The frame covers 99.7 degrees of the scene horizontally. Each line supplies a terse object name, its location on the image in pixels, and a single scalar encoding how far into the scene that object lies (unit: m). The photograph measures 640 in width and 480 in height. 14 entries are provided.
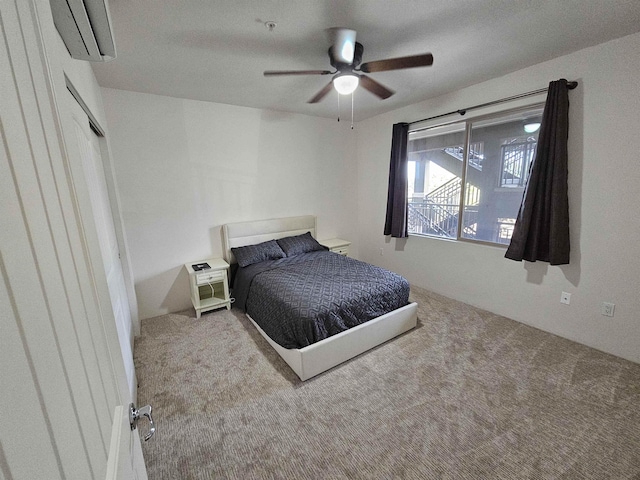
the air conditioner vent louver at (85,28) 1.04
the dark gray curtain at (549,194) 2.38
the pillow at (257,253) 3.33
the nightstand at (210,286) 3.04
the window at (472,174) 2.83
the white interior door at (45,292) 0.33
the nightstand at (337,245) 4.20
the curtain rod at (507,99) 2.33
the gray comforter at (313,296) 2.20
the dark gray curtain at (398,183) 3.73
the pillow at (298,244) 3.68
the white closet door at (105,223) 1.70
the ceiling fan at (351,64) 1.84
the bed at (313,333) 2.13
